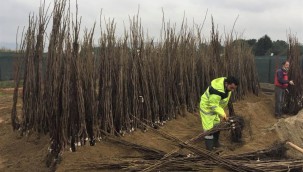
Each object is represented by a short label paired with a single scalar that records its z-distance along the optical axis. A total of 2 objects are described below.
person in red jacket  9.26
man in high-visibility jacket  5.63
